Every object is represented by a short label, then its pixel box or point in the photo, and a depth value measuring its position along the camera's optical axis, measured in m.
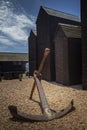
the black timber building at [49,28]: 11.33
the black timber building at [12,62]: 18.80
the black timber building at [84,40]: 7.46
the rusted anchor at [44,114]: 3.47
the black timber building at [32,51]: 14.78
